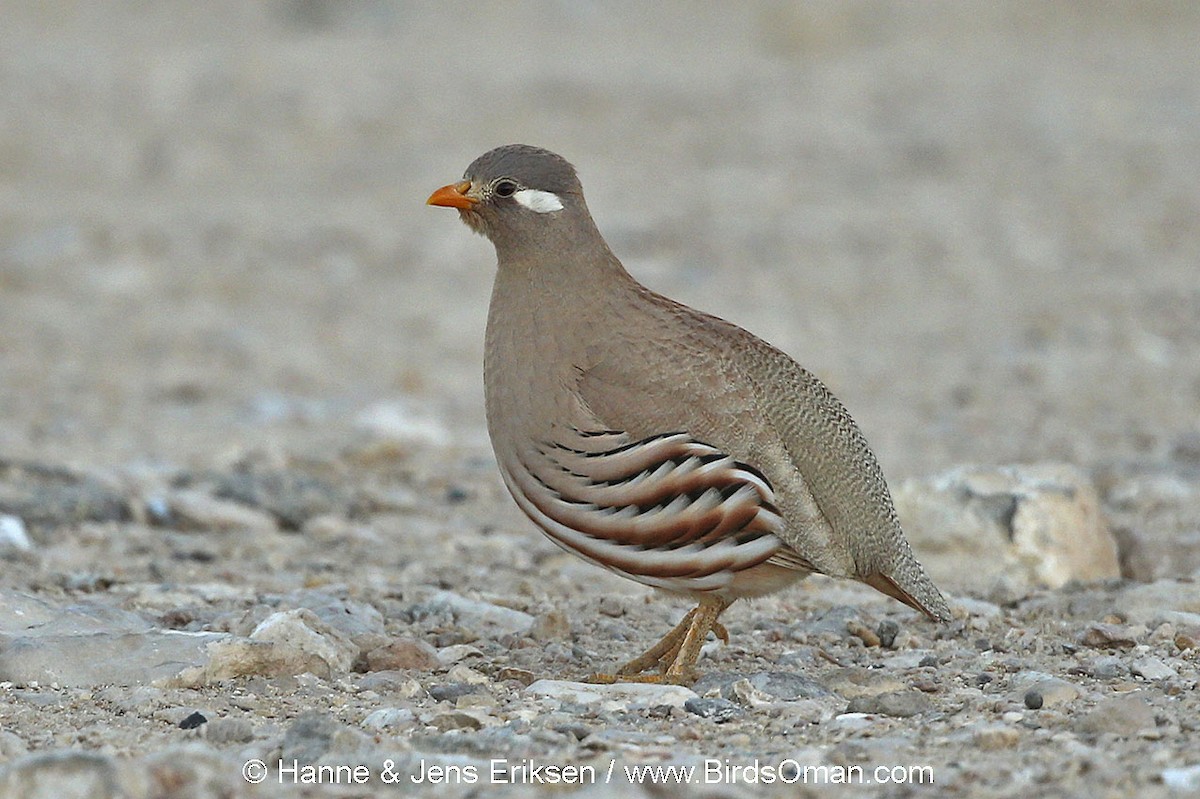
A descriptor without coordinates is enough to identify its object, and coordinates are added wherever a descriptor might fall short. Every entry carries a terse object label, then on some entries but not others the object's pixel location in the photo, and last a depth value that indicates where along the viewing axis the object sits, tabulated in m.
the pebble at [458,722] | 10.09
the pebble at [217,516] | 17.30
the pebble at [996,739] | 9.64
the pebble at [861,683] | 11.19
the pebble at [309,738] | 9.37
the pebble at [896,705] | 10.57
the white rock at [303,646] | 11.34
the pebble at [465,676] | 11.37
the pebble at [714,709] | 10.57
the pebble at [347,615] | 12.22
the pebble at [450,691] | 10.91
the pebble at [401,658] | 11.73
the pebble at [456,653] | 12.05
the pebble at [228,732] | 9.78
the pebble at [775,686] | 10.98
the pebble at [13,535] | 15.62
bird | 11.45
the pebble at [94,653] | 11.10
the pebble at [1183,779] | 8.70
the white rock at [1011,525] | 14.98
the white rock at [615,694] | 10.88
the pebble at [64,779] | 8.31
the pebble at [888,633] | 12.89
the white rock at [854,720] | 10.28
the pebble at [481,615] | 13.20
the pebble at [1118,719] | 9.78
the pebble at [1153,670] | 11.34
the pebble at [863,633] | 12.92
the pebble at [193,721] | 10.15
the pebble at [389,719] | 10.14
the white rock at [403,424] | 22.33
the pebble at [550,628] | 12.86
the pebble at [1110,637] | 12.28
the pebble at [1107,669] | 11.41
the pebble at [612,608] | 13.97
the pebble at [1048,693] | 10.55
